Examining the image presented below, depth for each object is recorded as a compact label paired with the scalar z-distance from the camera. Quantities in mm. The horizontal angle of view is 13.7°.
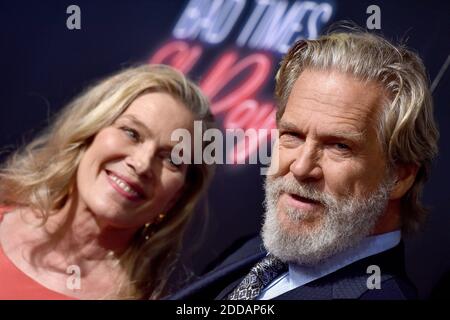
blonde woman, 2257
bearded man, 2093
